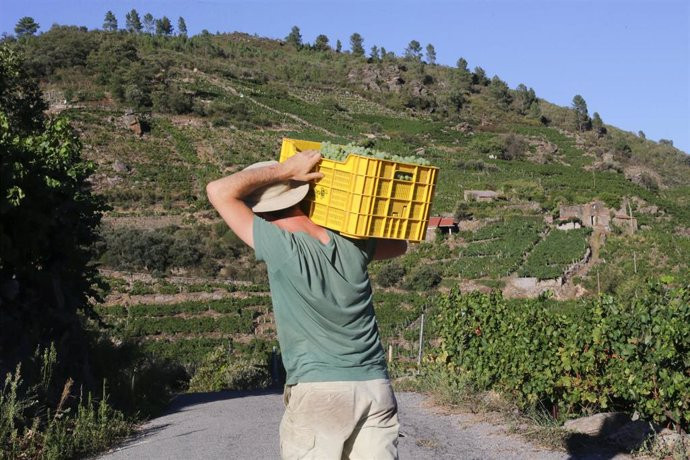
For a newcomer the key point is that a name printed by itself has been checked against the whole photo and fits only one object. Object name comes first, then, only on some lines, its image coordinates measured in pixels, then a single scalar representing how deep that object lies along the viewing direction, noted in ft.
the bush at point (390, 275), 139.64
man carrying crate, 10.59
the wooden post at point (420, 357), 47.32
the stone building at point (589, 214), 170.40
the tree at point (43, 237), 30.32
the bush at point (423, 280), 134.31
